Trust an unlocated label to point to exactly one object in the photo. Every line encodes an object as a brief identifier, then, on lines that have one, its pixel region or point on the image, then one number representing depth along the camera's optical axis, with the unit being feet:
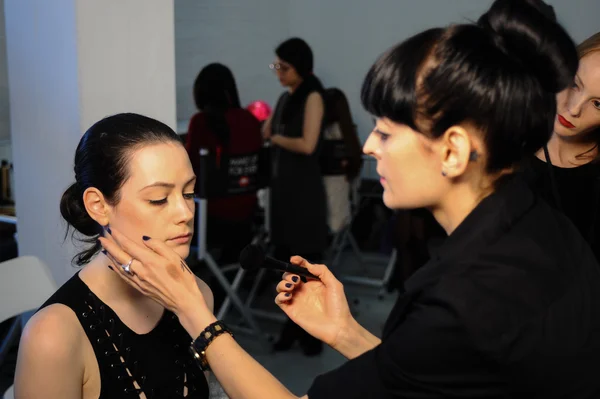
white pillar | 6.22
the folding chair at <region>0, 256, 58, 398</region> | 5.71
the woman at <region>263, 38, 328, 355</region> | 10.60
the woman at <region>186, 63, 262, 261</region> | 10.23
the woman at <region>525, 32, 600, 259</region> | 4.89
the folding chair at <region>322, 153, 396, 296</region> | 13.70
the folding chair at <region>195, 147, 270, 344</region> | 9.83
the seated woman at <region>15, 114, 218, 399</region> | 4.09
